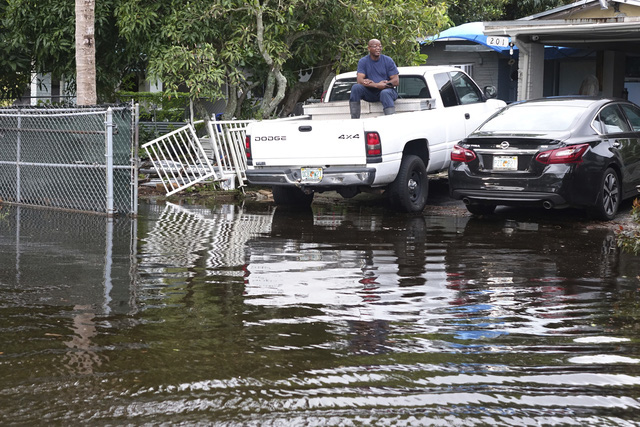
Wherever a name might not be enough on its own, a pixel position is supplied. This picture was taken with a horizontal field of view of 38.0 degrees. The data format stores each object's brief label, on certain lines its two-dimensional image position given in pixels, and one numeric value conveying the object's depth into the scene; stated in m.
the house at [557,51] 17.33
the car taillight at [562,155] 11.41
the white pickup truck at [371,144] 12.30
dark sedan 11.44
